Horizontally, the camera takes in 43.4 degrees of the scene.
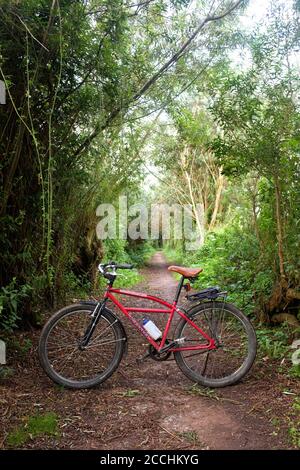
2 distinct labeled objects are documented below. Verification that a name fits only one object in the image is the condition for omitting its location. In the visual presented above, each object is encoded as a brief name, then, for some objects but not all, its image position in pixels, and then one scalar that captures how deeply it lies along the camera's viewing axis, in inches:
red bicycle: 132.7
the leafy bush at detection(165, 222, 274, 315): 206.2
